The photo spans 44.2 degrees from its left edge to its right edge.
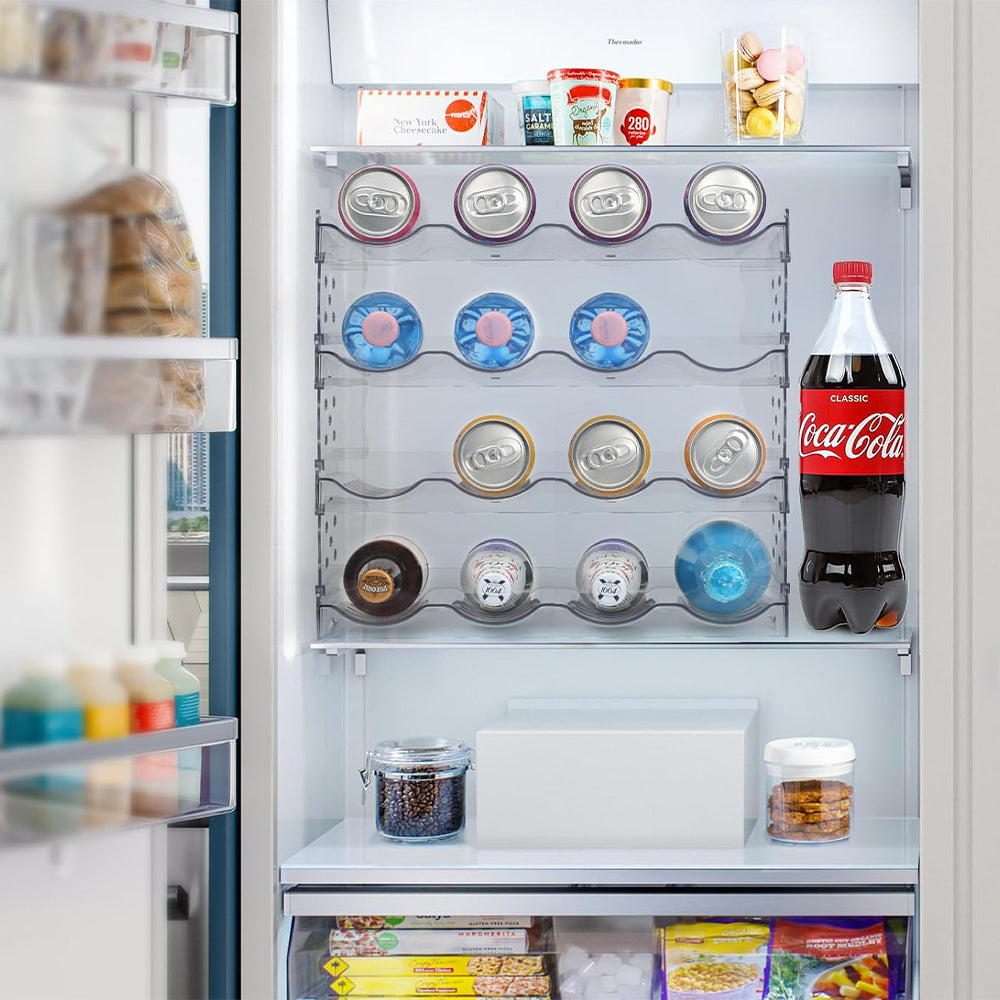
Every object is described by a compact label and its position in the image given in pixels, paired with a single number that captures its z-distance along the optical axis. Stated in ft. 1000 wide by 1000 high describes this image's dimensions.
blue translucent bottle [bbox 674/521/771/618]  5.48
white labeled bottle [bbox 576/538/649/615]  5.53
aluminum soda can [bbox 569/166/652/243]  5.53
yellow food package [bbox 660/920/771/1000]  5.03
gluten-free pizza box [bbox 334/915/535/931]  5.16
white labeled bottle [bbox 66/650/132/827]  3.66
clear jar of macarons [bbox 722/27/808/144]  5.50
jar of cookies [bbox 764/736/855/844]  5.35
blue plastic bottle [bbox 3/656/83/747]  3.47
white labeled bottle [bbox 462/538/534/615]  5.57
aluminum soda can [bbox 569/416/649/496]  5.58
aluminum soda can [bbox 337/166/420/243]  5.59
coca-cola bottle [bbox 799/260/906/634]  5.06
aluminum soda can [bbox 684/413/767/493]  5.52
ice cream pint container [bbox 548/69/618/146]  5.51
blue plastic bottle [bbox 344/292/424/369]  5.52
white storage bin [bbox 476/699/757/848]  5.29
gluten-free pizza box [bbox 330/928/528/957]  5.15
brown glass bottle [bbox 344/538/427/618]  5.58
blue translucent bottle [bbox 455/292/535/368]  5.55
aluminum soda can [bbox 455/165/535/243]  5.57
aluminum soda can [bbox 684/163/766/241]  5.51
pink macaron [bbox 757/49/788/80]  5.48
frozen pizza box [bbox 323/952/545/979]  5.12
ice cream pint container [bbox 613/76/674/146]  5.58
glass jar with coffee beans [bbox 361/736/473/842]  5.48
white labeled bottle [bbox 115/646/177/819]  3.85
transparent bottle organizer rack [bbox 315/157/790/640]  5.62
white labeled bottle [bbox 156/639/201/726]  4.11
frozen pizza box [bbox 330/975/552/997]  5.09
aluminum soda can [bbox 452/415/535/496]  5.61
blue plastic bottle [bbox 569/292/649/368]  5.51
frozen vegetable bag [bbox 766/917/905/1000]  4.99
